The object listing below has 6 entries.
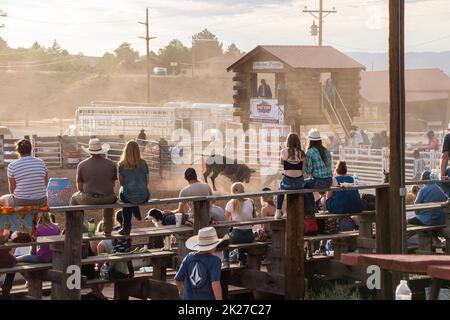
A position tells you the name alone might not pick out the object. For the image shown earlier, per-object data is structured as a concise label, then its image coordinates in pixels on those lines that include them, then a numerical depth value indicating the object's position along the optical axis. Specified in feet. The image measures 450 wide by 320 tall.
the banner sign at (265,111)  131.64
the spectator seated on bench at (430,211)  49.52
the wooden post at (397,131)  44.80
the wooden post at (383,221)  45.16
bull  117.80
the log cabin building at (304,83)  129.80
